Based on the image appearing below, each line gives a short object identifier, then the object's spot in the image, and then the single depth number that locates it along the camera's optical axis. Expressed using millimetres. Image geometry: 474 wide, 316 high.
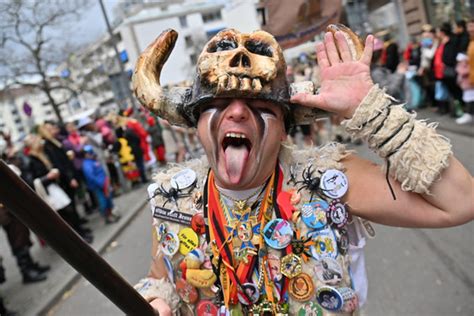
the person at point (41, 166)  5637
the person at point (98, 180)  6918
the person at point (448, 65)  7574
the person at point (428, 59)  8820
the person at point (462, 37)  7219
